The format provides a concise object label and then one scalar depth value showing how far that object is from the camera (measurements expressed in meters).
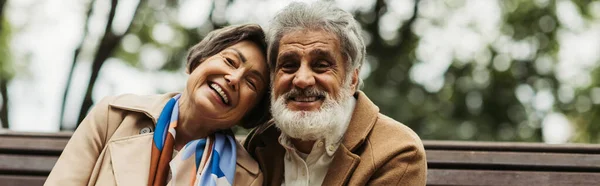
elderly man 2.92
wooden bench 3.62
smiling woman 3.00
